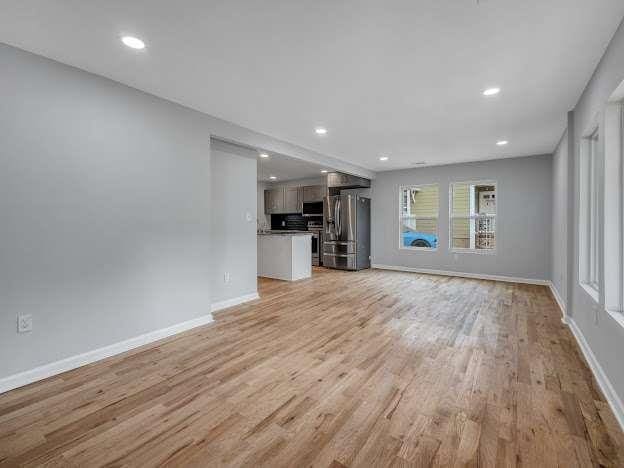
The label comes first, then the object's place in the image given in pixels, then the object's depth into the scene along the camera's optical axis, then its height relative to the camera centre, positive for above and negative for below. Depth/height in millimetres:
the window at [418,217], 7059 +264
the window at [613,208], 2158 +136
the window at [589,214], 2859 +121
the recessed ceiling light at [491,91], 2900 +1327
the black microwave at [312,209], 8172 +532
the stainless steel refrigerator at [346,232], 7223 -91
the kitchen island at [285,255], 6078 -553
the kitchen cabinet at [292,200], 8384 +808
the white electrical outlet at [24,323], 2205 -684
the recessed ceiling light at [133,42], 2109 +1336
